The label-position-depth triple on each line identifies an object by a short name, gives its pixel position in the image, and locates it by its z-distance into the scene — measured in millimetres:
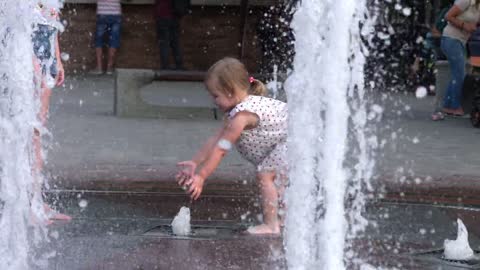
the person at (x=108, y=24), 17203
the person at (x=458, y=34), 11438
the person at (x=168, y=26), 17094
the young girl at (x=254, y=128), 5516
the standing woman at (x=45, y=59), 5926
